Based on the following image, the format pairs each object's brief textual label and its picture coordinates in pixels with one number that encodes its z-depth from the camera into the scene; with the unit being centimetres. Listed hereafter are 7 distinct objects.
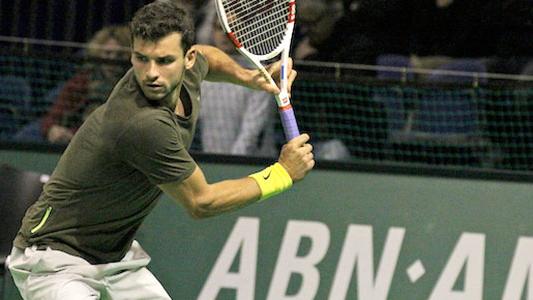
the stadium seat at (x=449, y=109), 1487
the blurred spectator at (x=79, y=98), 1518
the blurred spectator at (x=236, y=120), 1512
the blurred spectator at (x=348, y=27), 1623
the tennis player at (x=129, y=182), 948
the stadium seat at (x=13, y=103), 1549
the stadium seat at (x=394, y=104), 1494
